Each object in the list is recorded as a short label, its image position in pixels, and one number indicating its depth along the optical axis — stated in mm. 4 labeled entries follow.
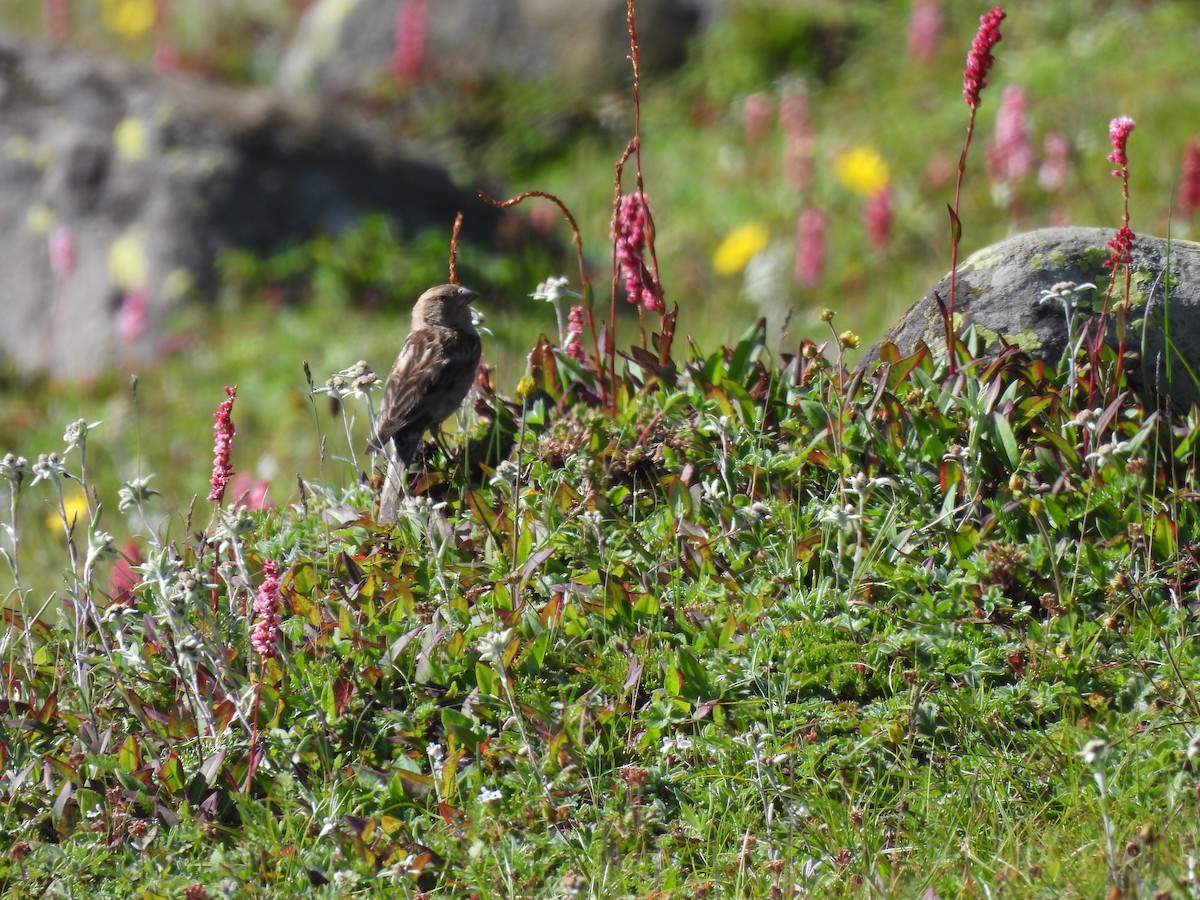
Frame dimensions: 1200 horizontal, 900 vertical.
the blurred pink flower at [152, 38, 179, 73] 31547
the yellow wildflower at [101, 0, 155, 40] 39281
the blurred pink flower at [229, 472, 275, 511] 10578
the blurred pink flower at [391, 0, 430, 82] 29937
